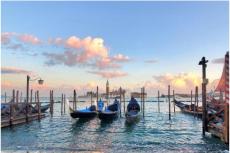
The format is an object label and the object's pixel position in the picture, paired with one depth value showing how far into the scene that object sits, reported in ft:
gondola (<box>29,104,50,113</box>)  94.37
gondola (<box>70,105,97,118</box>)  85.70
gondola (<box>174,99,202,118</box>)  99.77
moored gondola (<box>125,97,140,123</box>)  85.15
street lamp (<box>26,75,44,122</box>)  75.41
